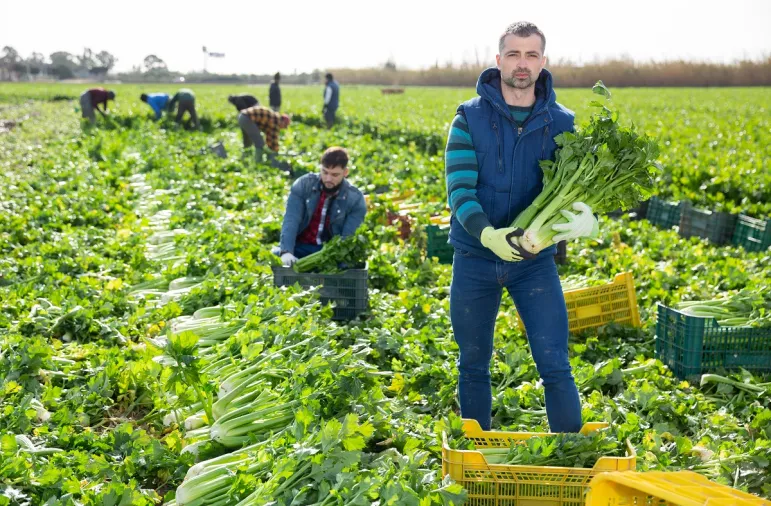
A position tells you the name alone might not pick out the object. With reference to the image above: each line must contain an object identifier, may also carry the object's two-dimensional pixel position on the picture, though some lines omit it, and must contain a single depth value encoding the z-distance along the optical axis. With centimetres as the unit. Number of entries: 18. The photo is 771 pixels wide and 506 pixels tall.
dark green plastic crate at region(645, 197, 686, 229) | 991
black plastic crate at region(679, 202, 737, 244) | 912
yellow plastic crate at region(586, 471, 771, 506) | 203
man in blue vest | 338
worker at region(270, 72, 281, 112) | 2591
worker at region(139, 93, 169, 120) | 2070
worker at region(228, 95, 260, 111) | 1673
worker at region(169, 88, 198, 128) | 1959
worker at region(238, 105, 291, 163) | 1390
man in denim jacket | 621
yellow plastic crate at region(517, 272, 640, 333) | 572
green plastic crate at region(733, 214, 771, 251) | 843
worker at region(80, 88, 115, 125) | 2078
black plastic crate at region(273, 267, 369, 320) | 589
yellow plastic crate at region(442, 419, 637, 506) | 282
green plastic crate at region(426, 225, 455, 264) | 798
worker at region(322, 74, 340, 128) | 2220
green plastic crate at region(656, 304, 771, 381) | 501
